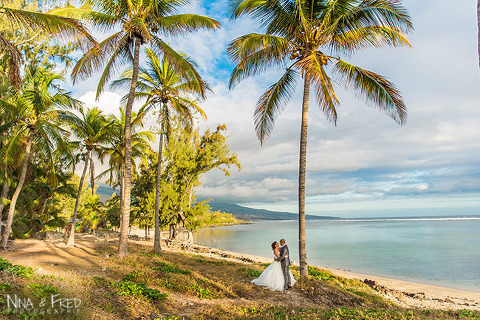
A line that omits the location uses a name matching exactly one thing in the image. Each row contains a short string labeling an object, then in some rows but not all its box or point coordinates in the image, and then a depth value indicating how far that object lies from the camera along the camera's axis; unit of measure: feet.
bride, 35.35
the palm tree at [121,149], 74.18
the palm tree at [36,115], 49.73
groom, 35.88
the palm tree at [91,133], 61.57
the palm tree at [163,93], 57.82
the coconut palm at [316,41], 34.76
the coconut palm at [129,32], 42.19
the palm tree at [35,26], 26.73
